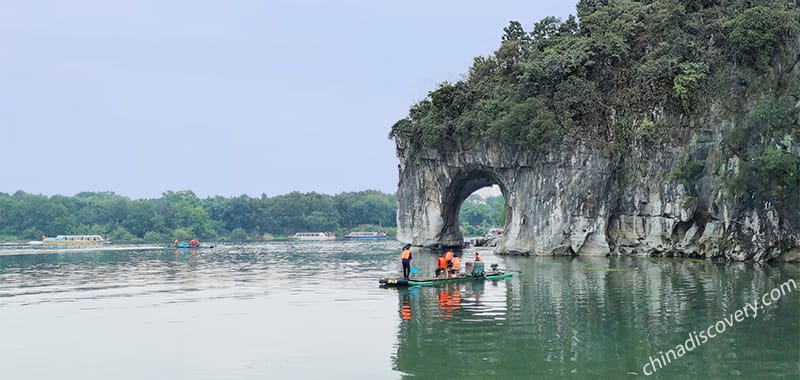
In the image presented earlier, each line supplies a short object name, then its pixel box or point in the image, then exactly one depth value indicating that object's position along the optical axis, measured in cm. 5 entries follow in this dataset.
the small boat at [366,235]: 12391
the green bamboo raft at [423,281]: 2941
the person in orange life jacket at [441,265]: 3167
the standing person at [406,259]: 3023
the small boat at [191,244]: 8094
